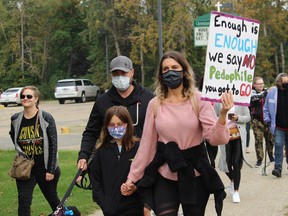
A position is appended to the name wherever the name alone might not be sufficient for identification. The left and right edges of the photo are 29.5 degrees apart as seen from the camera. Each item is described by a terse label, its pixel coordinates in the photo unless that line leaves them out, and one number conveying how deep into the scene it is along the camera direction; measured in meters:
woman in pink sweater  3.92
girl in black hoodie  4.53
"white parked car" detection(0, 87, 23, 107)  42.72
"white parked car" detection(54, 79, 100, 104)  41.97
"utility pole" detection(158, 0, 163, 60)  15.87
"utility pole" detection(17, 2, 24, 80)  56.49
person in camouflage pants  11.36
